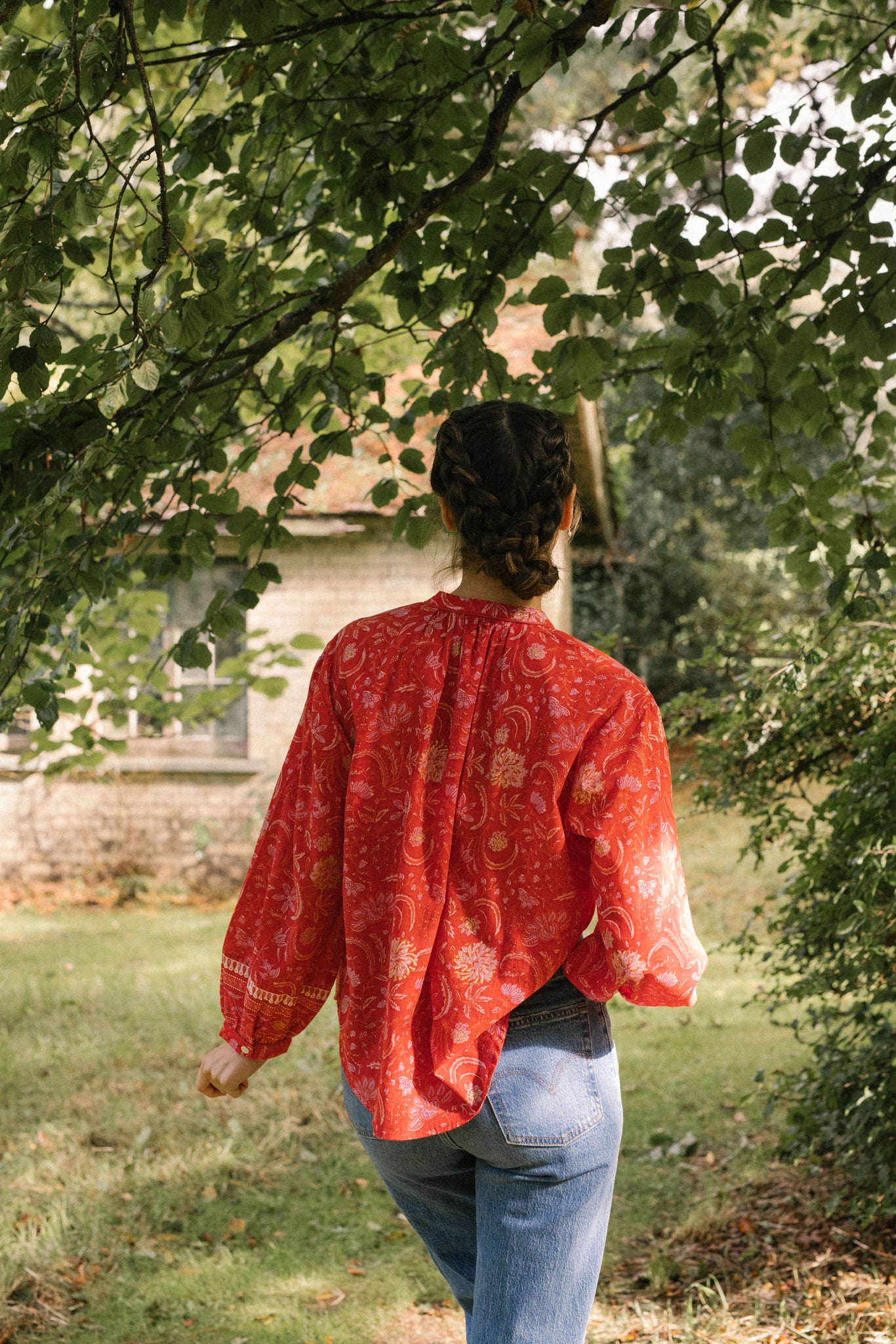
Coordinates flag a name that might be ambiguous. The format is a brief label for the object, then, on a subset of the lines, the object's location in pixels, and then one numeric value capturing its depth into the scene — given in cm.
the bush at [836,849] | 287
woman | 153
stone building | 922
